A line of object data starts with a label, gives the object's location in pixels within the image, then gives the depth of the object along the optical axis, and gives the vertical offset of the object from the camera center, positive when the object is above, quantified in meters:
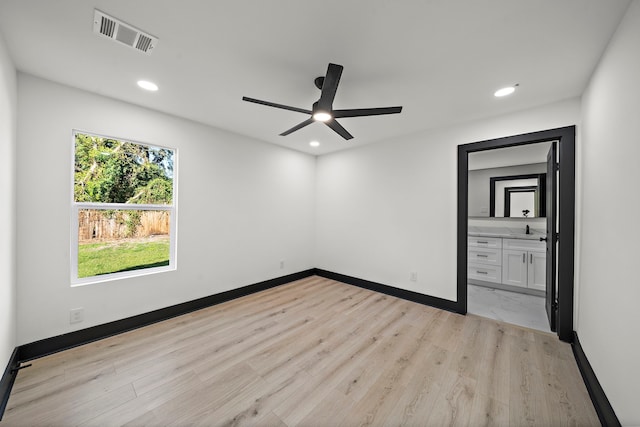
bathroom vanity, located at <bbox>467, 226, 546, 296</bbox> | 3.70 -0.71
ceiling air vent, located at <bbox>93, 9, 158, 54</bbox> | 1.49 +1.16
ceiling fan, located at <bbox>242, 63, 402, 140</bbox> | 1.74 +0.85
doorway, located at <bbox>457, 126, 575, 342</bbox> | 2.40 -0.16
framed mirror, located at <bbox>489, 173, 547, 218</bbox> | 4.22 +0.36
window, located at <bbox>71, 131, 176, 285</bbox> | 2.40 +0.02
